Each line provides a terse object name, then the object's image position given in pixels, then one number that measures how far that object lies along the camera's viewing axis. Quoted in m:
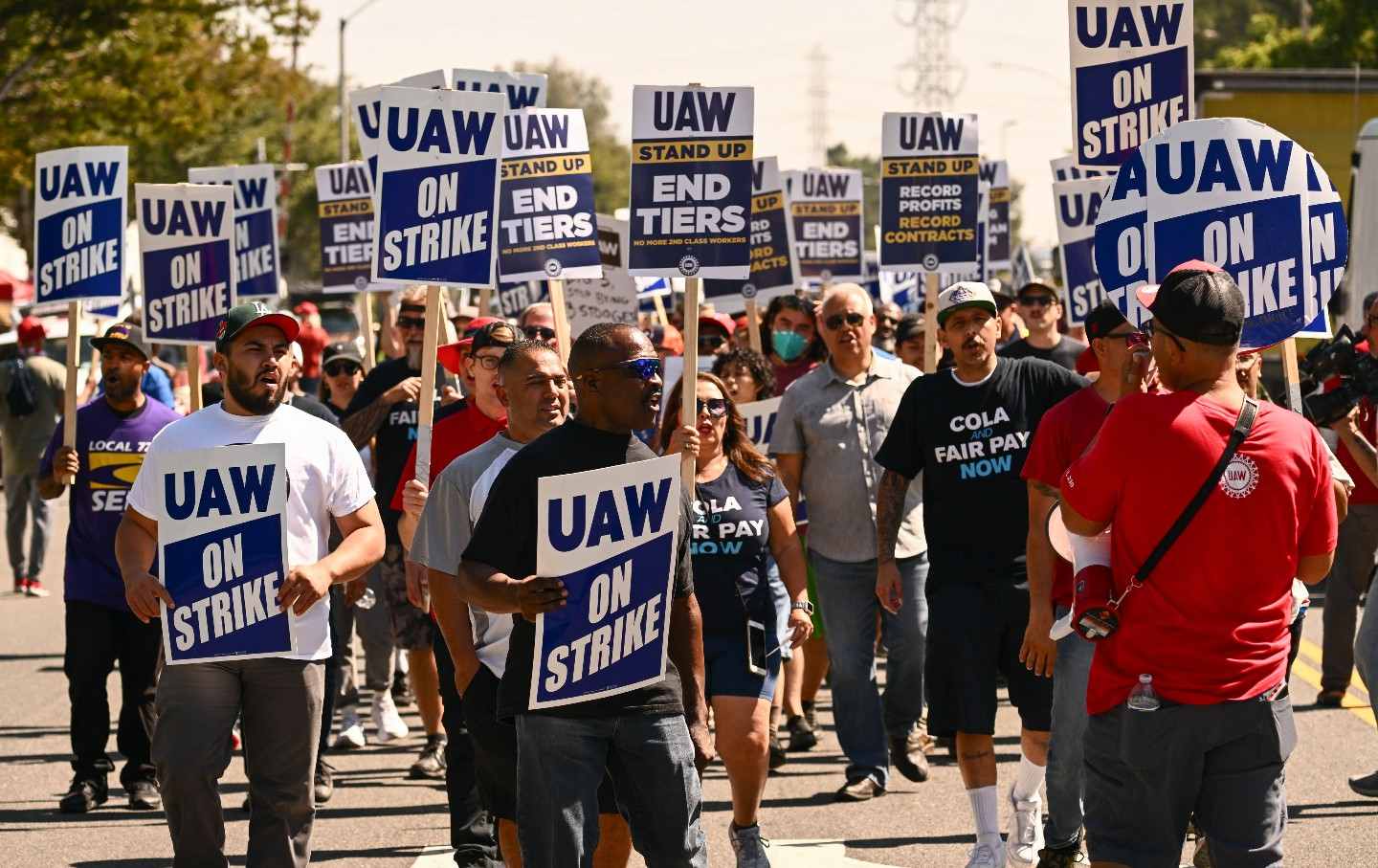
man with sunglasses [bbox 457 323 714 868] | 11.10
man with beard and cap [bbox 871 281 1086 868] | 15.77
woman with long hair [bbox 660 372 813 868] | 15.54
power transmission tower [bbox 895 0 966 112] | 182.25
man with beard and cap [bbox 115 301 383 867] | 12.78
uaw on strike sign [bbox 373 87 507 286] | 17.81
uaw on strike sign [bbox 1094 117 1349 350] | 13.50
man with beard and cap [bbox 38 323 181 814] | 18.77
